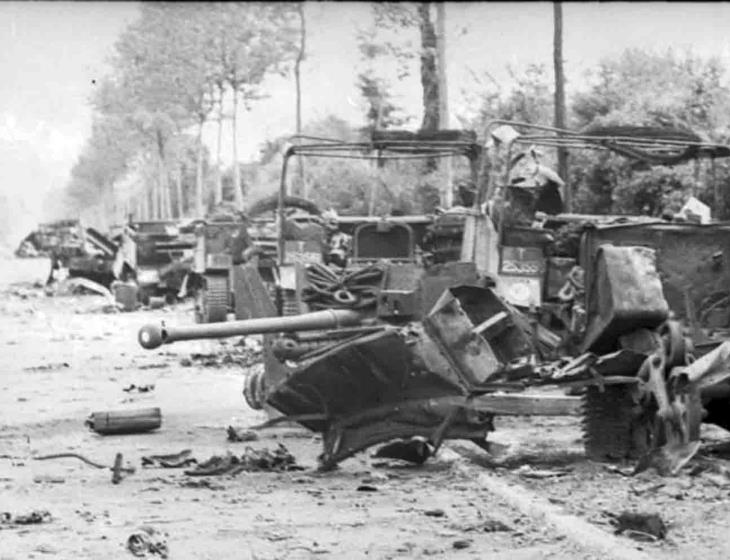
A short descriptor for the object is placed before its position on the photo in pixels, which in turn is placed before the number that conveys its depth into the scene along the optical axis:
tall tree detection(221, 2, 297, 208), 39.53
